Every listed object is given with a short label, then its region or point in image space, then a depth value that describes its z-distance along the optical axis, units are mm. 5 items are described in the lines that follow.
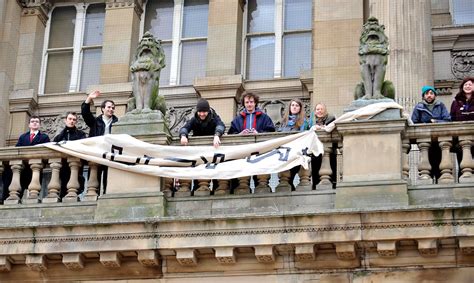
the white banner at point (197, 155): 17000
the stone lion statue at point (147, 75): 18172
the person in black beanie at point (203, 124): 17719
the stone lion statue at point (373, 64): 17219
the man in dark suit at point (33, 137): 18859
